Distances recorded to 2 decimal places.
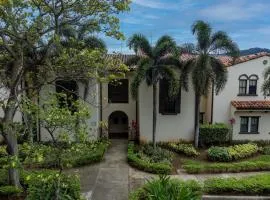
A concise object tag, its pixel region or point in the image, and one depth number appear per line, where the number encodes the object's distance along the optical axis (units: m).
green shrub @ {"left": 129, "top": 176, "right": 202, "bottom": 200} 6.68
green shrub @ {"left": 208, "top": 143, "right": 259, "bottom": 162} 12.29
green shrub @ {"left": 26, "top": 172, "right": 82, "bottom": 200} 6.53
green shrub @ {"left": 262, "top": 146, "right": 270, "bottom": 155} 13.23
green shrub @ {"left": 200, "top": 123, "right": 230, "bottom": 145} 13.80
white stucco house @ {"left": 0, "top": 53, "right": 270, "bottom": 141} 13.91
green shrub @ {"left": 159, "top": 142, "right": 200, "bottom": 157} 12.81
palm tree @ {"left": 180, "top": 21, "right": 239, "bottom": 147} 12.53
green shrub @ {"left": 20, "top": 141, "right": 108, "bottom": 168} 6.03
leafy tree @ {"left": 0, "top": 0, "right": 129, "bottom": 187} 7.19
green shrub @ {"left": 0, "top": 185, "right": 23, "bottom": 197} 7.79
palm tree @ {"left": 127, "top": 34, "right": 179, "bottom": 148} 12.00
